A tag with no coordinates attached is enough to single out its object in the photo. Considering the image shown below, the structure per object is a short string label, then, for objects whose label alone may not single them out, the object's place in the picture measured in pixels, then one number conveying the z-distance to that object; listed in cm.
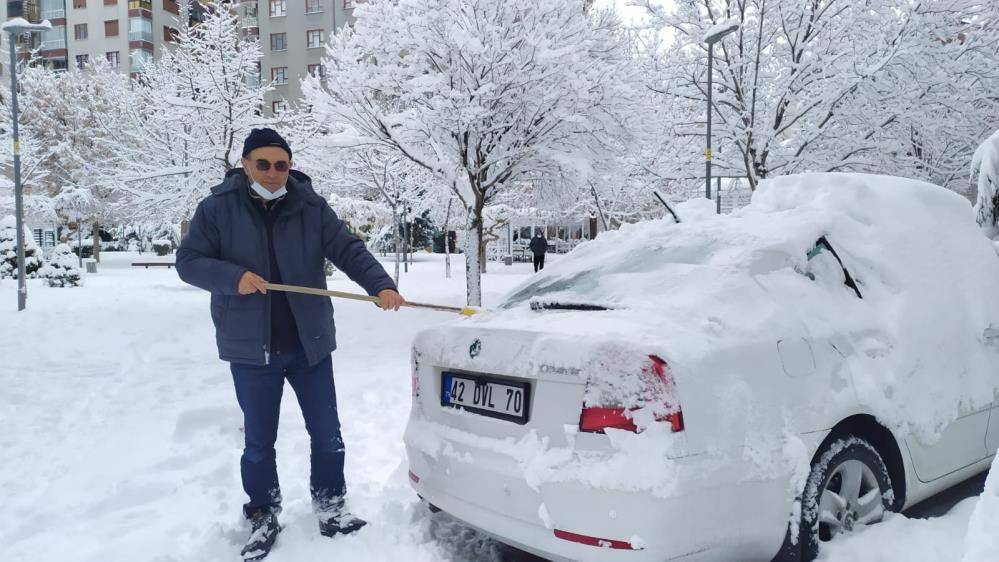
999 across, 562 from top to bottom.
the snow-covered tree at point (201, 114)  1780
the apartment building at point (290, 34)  5100
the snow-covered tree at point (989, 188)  744
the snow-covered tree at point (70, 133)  3158
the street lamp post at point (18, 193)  1311
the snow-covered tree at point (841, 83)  1505
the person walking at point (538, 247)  2506
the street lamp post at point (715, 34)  1412
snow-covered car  233
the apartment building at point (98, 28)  5778
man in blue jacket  322
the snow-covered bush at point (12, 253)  2094
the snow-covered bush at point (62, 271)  1961
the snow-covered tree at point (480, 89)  1102
